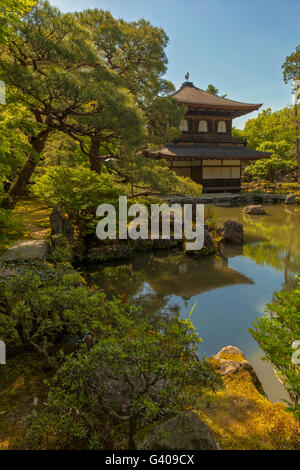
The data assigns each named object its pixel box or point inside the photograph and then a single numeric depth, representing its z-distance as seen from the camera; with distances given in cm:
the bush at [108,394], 190
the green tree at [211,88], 4047
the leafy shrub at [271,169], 2512
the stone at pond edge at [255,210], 1655
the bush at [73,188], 798
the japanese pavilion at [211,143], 2095
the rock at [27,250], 497
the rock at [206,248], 927
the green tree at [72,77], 609
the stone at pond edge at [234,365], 322
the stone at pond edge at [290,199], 1995
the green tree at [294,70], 2186
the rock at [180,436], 175
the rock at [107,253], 833
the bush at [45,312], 268
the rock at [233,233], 1073
